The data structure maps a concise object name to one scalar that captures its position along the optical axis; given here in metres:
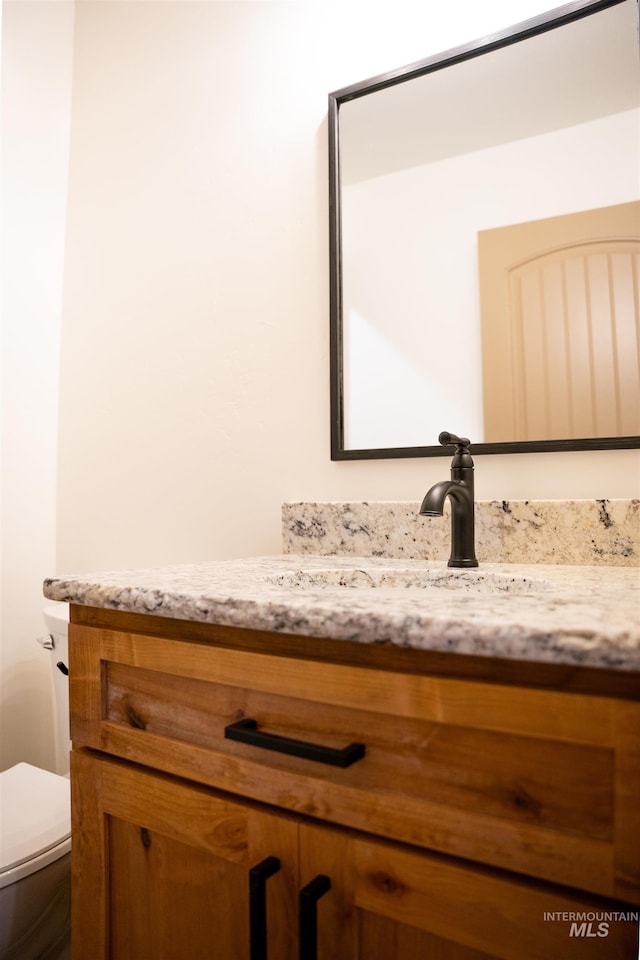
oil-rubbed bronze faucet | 1.00
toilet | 1.01
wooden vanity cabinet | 0.49
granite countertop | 0.48
